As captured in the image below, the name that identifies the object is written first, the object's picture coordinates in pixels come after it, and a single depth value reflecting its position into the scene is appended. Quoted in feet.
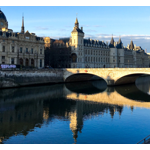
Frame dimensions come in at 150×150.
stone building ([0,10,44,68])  223.30
